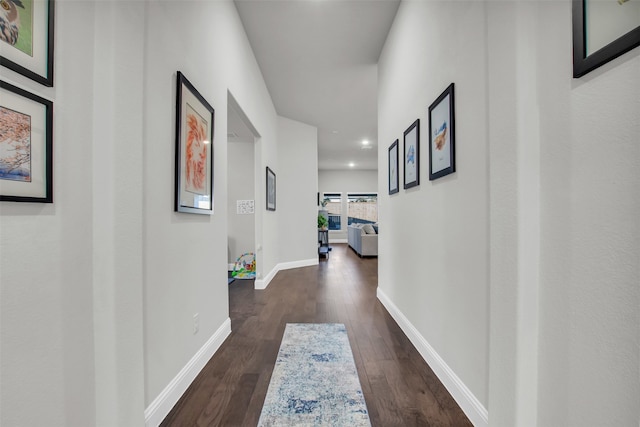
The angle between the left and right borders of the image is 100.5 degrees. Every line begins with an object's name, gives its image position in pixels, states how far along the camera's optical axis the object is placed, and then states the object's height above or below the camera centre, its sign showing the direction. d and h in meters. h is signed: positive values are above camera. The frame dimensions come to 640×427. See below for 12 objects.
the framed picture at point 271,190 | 4.16 +0.37
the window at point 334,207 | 10.99 +0.24
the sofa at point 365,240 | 6.82 -0.71
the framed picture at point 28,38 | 0.78 +0.55
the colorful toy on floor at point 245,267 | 4.59 -0.99
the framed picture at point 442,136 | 1.54 +0.48
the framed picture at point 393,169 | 2.60 +0.45
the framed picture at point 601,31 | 0.69 +0.52
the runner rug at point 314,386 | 1.35 -1.04
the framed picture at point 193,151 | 1.51 +0.40
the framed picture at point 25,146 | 0.78 +0.21
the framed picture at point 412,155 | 2.05 +0.47
